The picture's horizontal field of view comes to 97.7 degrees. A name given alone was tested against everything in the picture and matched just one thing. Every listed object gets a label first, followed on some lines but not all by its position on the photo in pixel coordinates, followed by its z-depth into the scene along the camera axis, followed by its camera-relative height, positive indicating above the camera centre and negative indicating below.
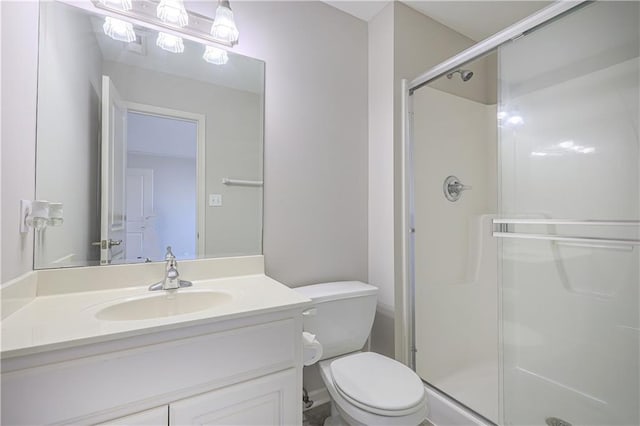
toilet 1.02 -0.67
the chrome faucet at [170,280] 1.06 -0.24
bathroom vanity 0.62 -0.36
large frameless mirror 1.02 +0.30
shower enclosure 1.27 -0.03
